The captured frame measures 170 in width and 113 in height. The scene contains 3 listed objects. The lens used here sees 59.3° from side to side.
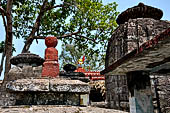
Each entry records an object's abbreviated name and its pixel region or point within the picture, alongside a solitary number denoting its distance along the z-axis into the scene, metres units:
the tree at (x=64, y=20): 9.62
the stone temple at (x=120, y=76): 1.65
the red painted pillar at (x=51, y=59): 3.04
